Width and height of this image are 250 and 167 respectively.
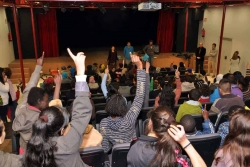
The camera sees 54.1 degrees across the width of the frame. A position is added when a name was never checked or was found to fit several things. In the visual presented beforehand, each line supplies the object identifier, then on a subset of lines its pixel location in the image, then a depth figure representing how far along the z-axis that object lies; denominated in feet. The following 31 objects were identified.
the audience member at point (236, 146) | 5.12
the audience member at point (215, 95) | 14.14
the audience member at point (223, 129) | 8.21
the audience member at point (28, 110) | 6.89
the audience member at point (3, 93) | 13.42
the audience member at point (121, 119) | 7.95
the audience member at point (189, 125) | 7.64
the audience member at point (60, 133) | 4.68
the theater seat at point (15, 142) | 8.77
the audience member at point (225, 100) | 11.22
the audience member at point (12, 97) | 13.94
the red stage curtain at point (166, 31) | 41.93
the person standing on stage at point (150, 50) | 34.40
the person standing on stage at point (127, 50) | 33.81
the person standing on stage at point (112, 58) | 33.01
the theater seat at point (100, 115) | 11.25
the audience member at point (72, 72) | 26.98
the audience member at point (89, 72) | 22.67
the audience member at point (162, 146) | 4.83
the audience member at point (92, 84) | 18.53
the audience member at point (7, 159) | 4.81
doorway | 32.19
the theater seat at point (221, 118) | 10.21
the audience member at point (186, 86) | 18.45
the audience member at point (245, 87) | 14.75
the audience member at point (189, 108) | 10.58
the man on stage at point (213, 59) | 32.17
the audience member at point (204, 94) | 13.19
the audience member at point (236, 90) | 13.65
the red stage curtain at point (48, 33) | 37.40
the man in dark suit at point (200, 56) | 31.83
